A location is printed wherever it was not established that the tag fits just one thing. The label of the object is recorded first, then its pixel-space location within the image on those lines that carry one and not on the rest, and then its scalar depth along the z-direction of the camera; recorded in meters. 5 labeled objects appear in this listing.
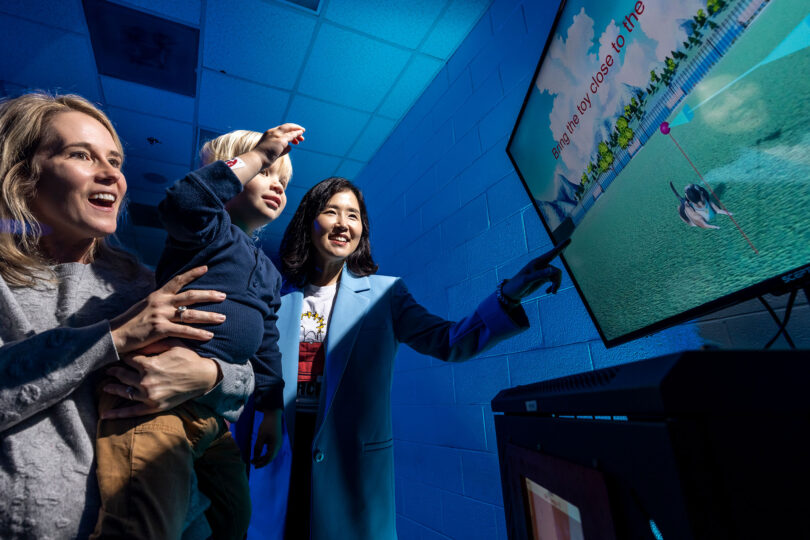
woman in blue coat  1.18
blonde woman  0.62
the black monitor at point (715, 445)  0.34
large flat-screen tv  0.53
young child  0.64
